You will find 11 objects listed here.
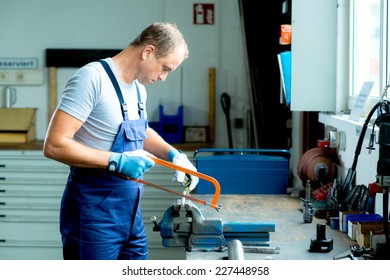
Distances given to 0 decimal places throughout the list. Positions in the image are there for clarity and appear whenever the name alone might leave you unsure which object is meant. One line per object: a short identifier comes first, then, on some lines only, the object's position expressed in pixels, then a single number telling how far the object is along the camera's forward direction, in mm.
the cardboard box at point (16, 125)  4887
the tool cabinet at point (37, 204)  4844
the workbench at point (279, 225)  2221
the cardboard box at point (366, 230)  2250
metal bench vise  2273
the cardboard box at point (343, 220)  2512
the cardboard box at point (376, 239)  2125
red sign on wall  5113
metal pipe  2025
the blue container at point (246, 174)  3387
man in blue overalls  2199
